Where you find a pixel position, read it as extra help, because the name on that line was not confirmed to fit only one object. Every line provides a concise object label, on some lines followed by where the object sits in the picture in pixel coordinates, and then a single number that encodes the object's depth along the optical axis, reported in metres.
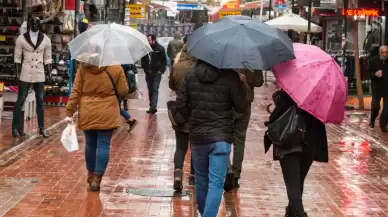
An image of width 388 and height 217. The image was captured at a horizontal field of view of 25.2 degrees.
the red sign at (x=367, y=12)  25.81
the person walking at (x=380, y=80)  16.86
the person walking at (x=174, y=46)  26.57
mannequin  13.63
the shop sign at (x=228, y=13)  35.97
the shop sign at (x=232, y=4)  41.56
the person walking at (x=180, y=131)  9.57
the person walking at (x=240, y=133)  9.69
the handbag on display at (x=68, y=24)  20.00
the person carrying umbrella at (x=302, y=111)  7.44
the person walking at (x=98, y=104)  9.34
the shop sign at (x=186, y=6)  64.56
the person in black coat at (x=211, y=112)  7.34
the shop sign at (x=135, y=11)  35.97
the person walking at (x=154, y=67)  19.89
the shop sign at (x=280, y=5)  37.16
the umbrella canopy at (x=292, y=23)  28.64
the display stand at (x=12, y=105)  16.38
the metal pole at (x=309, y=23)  25.36
